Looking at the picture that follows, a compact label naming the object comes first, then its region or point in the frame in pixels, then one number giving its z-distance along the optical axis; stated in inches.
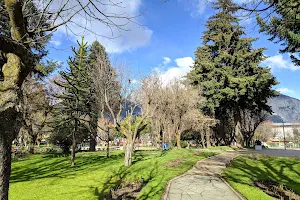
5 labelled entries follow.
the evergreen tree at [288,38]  542.7
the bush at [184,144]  1406.3
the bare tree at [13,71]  107.6
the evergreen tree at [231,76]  987.3
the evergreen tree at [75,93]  586.6
